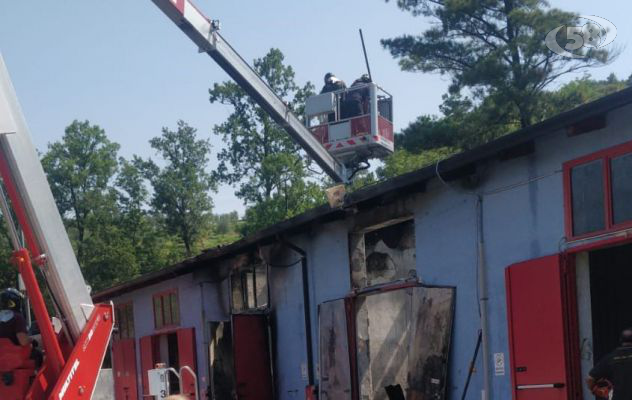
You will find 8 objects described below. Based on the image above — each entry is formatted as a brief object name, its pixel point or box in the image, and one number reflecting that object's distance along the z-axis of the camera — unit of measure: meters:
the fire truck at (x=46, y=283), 8.62
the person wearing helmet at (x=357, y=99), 24.02
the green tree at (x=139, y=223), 50.50
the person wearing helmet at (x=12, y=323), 8.80
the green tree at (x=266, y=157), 44.66
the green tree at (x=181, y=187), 51.34
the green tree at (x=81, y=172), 49.12
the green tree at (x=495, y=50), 27.25
